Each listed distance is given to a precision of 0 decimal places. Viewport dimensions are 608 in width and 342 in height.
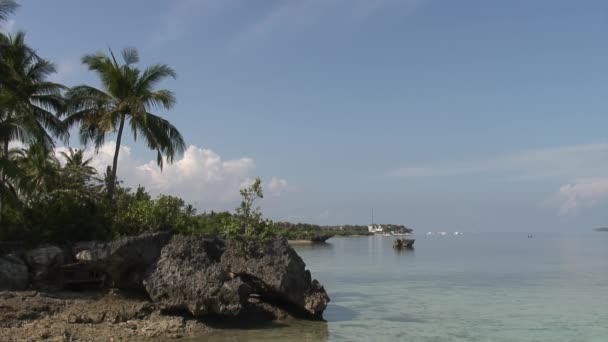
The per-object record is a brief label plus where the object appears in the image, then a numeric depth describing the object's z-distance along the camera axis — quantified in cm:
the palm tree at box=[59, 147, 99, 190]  2741
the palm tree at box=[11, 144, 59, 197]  2645
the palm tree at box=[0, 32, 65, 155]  1644
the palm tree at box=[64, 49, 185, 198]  1970
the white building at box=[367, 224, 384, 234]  18500
